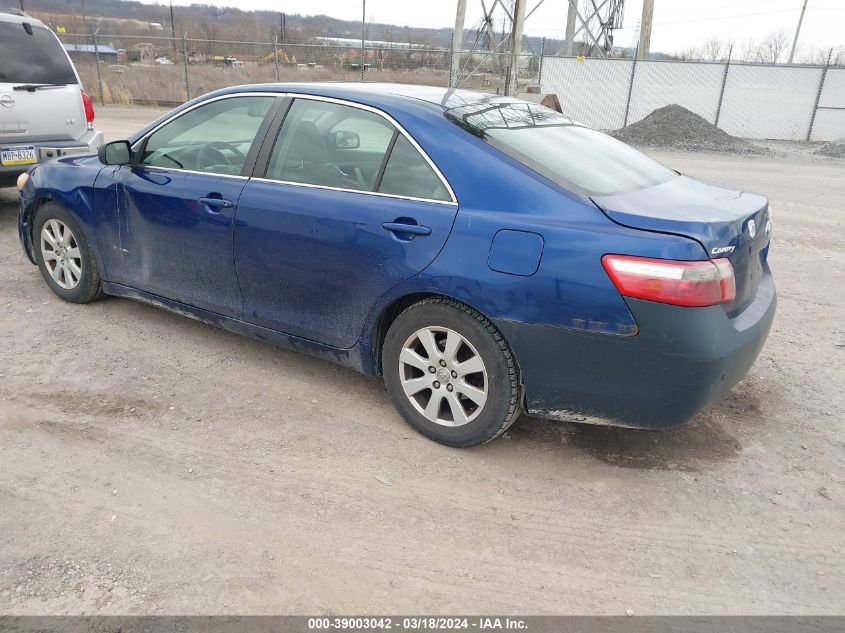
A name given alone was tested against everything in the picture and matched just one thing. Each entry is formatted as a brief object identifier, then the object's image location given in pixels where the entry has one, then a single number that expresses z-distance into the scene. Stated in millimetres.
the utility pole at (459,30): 23812
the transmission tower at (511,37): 22188
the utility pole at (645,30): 24391
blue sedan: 2805
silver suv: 6699
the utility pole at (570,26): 26891
